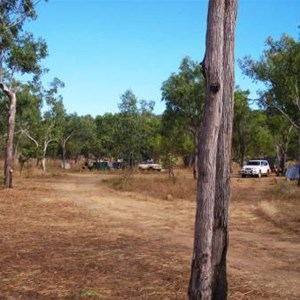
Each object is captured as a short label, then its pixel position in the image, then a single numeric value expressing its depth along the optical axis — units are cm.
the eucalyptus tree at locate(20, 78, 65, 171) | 5659
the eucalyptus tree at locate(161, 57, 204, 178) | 3997
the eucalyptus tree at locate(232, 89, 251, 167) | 5521
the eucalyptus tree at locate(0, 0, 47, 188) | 2423
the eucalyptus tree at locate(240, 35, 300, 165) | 2742
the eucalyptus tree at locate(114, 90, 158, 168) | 5022
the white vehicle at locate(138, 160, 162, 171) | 7000
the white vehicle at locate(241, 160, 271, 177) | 5081
